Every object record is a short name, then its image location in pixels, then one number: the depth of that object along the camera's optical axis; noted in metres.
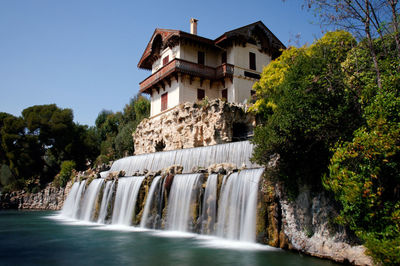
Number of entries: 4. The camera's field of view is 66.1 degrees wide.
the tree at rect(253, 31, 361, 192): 8.98
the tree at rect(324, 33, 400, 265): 6.85
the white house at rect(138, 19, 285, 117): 28.62
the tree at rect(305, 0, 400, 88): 8.16
